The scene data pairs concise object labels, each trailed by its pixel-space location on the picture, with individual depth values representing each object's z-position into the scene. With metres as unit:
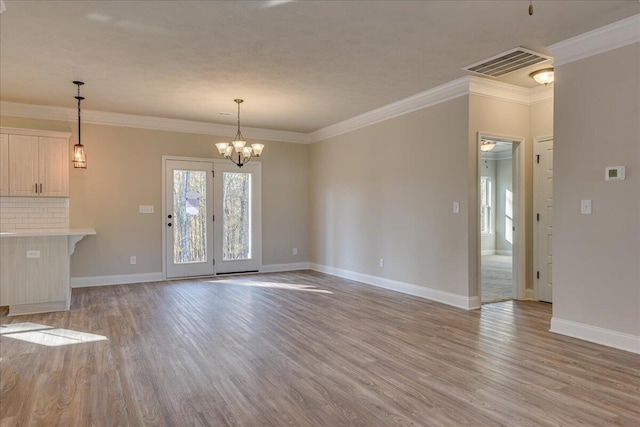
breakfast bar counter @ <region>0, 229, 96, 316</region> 4.70
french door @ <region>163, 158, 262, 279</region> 7.23
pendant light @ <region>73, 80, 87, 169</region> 5.56
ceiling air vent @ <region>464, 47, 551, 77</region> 4.11
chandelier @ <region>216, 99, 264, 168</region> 5.81
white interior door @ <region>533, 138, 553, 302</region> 5.41
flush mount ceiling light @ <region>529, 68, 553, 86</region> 4.63
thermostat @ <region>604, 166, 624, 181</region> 3.54
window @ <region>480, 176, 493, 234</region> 11.53
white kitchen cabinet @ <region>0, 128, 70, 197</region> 5.81
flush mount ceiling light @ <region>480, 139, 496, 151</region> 7.81
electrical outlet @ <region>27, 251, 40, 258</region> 4.80
